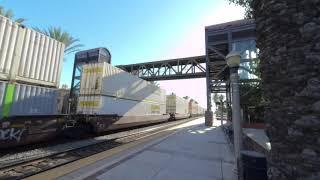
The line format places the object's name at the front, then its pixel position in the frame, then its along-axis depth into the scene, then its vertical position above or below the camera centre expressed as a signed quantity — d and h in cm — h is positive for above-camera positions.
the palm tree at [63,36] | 2677 +1043
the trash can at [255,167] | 428 -102
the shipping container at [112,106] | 1292 +72
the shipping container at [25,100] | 732 +55
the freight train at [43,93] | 741 +110
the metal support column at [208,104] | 2410 +169
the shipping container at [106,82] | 1325 +243
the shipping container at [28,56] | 740 +243
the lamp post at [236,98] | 560 +59
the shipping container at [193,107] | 5173 +284
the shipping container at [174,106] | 3308 +200
